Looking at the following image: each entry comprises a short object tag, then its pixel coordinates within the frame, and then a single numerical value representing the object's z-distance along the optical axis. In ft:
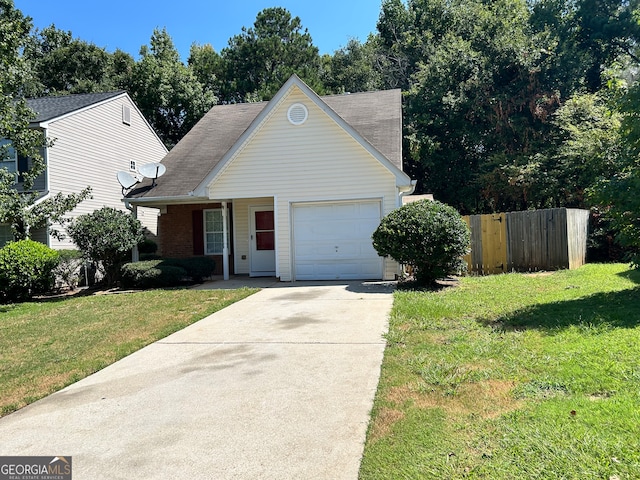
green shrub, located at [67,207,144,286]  41.83
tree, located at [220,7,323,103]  106.42
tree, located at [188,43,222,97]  109.19
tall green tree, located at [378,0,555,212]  70.79
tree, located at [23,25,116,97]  101.30
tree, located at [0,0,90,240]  36.91
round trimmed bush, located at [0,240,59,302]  40.47
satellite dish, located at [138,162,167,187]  47.57
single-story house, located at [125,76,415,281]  41.22
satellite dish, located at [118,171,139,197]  47.24
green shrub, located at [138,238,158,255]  53.57
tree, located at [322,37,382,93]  102.06
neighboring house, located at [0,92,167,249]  52.42
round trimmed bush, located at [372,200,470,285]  34.01
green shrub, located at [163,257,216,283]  45.39
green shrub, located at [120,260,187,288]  42.47
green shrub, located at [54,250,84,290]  47.55
